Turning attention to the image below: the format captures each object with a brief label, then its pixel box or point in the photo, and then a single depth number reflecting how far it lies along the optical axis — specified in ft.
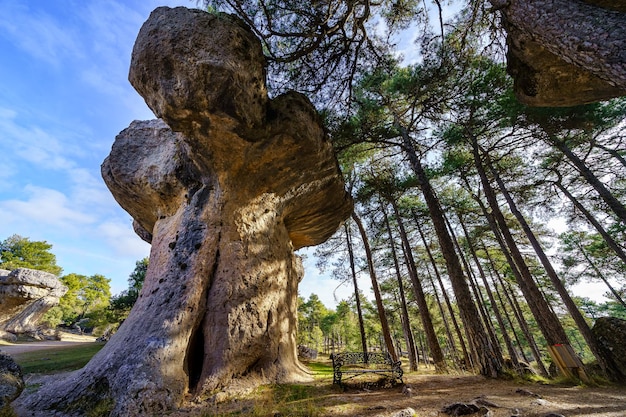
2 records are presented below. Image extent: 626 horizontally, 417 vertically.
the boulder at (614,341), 20.47
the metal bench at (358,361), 17.88
